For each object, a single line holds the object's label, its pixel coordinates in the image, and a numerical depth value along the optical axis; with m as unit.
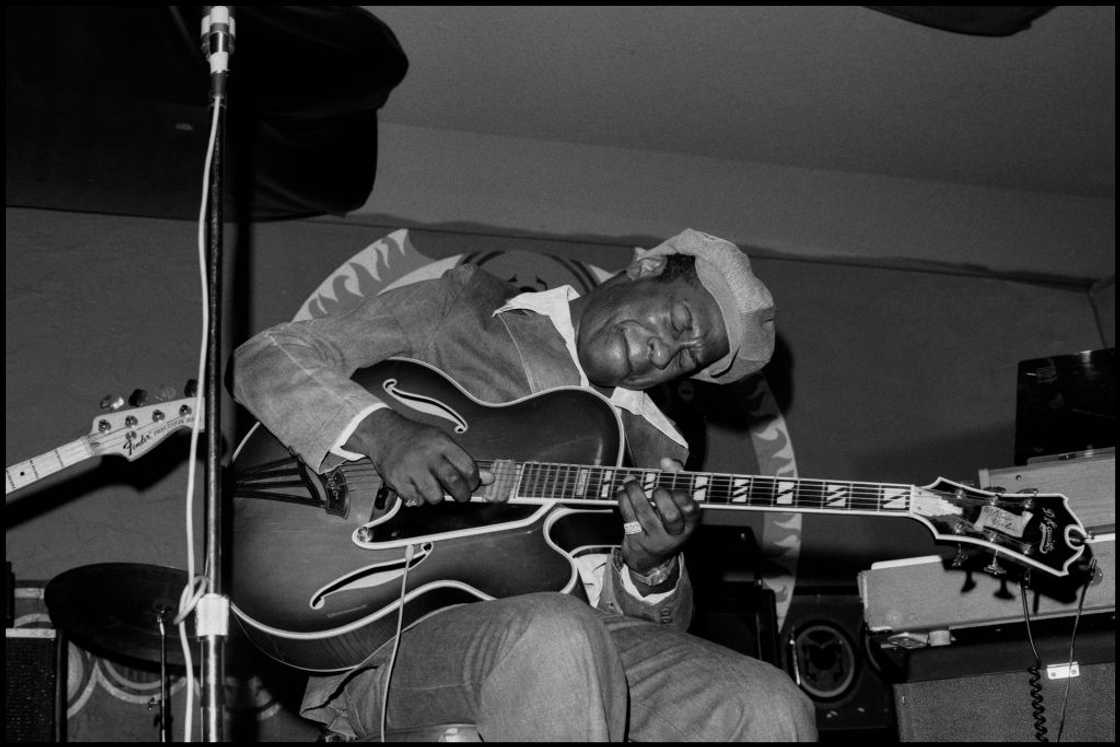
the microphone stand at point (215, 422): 1.39
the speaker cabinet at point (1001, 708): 2.31
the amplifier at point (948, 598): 2.32
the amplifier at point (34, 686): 2.76
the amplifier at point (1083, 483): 2.44
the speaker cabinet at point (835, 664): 3.60
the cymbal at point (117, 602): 2.81
